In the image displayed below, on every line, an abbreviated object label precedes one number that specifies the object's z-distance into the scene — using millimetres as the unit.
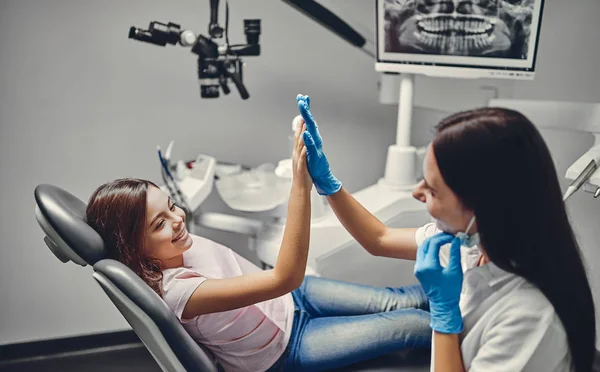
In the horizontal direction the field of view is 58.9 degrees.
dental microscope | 1641
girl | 1113
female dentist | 880
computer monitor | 1484
